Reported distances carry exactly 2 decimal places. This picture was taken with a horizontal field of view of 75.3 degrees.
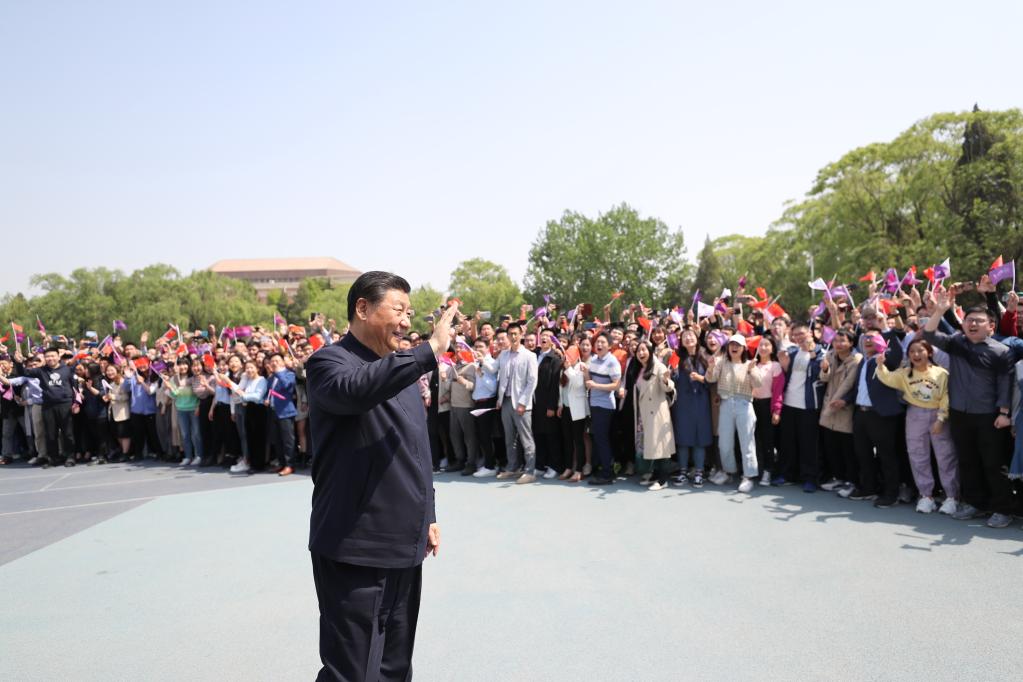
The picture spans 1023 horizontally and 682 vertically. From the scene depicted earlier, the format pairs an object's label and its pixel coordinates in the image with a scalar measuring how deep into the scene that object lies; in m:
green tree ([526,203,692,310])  54.00
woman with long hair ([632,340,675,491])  7.98
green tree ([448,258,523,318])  66.88
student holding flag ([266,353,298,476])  10.01
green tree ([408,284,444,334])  59.19
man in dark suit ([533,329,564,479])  8.93
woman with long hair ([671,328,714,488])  8.09
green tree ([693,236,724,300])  68.44
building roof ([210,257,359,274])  154.75
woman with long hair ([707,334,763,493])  7.83
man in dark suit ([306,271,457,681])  2.29
